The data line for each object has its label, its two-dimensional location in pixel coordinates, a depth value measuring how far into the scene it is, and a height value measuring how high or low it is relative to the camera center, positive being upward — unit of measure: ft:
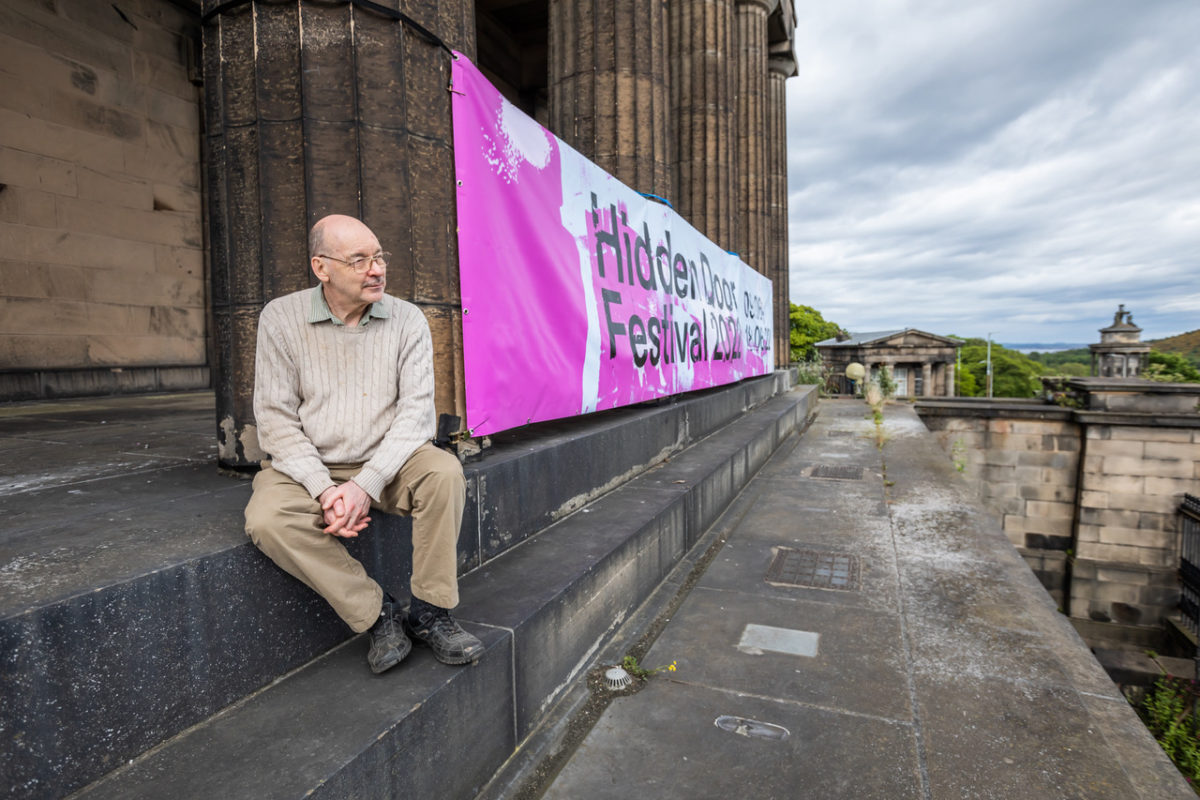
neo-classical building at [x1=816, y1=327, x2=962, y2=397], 128.98 +0.77
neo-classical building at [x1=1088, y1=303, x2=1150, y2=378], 144.77 +2.22
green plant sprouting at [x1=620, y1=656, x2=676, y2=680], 9.57 -4.82
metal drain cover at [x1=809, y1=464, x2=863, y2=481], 23.77 -4.41
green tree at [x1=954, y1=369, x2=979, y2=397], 239.34 -9.53
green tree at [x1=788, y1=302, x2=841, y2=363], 172.14 +10.37
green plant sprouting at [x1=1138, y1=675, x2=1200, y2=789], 15.05 -12.20
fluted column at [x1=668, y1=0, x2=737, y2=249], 34.94 +14.94
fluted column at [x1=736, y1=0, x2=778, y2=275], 45.19 +18.27
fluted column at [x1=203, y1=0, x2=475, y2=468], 8.58 +3.17
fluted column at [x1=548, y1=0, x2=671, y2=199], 21.42 +10.24
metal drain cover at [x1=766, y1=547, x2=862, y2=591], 13.10 -4.69
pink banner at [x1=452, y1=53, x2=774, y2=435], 10.12 +1.96
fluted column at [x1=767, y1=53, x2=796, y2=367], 54.95 +16.66
